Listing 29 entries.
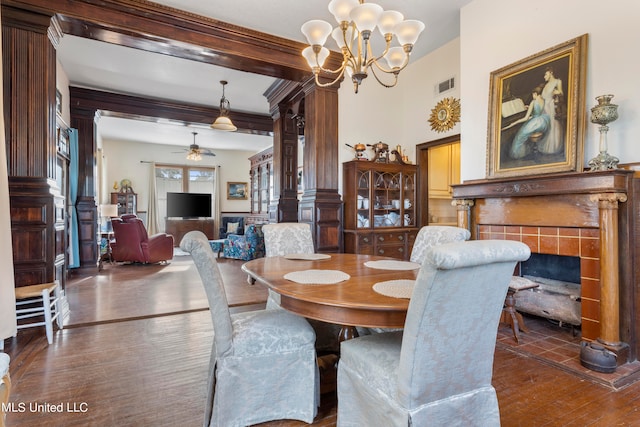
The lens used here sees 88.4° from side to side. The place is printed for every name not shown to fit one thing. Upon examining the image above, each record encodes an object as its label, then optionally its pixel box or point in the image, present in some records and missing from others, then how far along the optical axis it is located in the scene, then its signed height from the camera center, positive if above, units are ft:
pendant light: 17.38 +4.81
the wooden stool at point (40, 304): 8.39 -2.52
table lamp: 21.43 +0.14
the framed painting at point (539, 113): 8.07 +2.68
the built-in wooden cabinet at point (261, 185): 27.86 +2.46
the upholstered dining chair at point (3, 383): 3.20 -1.75
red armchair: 19.81 -1.95
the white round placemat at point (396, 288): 4.68 -1.16
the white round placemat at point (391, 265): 6.78 -1.14
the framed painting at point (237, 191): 34.24 +2.25
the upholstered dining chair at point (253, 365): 4.97 -2.42
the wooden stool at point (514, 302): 8.55 -2.41
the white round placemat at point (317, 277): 5.46 -1.14
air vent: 13.74 +5.40
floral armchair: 21.65 -2.17
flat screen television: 31.42 +0.70
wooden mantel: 7.11 -0.49
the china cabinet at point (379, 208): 14.40 +0.20
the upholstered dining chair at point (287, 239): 9.45 -0.78
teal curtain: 16.81 +0.69
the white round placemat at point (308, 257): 8.02 -1.12
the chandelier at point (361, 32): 6.56 +3.93
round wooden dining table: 4.33 -1.18
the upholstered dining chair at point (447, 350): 3.44 -1.61
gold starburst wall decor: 13.55 +4.16
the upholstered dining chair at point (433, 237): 7.89 -0.61
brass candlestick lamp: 7.21 +2.05
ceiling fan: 26.17 +4.78
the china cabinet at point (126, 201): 28.43 +0.97
